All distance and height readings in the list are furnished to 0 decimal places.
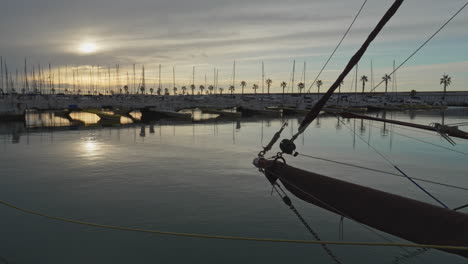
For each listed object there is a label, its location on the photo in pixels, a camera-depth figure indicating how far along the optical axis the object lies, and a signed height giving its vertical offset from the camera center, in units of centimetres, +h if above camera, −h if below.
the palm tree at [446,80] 19488 +1398
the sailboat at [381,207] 636 -247
